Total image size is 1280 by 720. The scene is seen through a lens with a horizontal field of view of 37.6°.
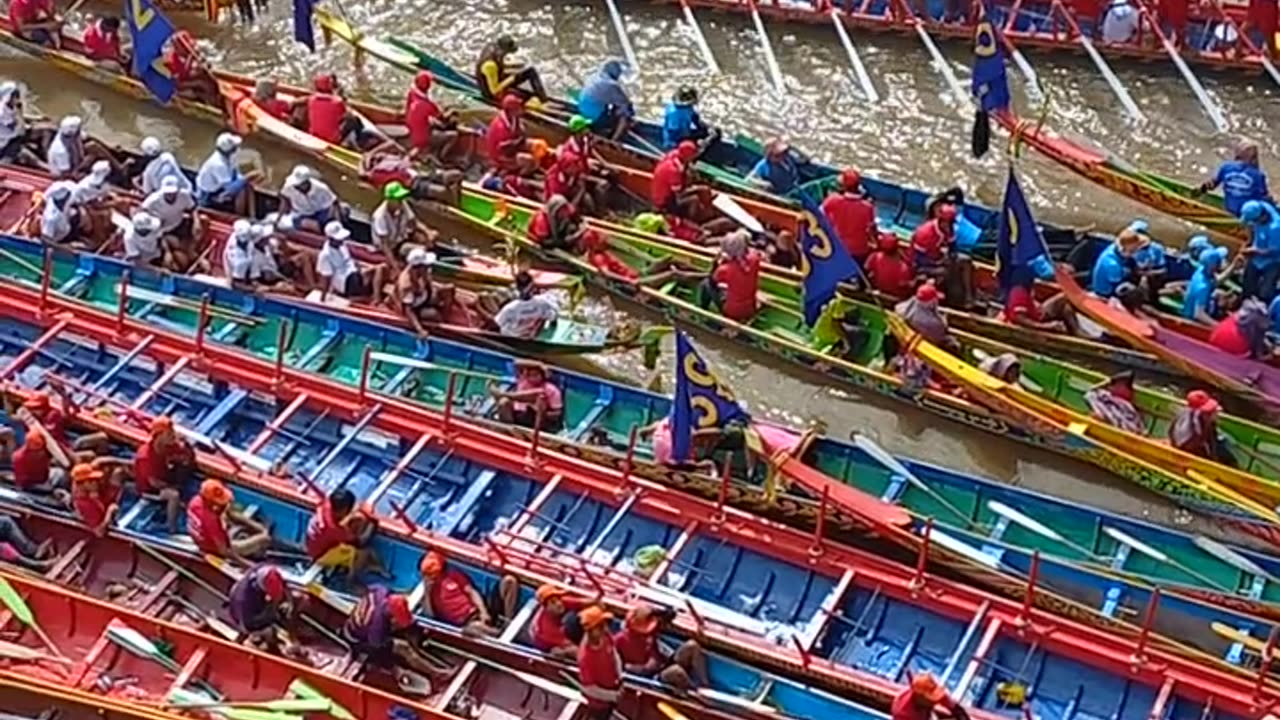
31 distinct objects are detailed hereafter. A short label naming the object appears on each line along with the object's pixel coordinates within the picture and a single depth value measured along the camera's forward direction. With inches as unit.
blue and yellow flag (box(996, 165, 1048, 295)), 797.9
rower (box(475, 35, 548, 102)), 1013.8
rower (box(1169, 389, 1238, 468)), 743.1
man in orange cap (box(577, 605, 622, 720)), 619.2
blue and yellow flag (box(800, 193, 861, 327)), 790.5
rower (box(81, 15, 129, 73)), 1071.0
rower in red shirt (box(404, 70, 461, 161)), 973.2
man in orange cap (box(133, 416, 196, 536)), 712.4
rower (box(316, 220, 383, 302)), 844.0
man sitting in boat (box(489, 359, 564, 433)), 761.0
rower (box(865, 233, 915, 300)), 843.4
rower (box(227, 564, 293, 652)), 658.2
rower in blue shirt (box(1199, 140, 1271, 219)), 885.2
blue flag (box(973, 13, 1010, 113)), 910.4
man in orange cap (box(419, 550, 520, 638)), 661.3
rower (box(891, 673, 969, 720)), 590.2
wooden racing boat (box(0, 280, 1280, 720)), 643.5
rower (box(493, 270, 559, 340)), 817.5
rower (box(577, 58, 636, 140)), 969.5
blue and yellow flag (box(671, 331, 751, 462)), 685.9
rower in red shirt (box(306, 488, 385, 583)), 681.6
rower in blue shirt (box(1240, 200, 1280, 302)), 834.2
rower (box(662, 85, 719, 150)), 959.0
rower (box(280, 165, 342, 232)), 876.6
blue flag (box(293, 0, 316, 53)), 1071.6
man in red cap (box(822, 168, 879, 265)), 854.5
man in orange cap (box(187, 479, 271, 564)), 679.1
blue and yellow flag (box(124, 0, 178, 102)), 989.2
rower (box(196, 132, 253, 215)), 912.3
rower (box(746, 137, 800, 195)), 919.0
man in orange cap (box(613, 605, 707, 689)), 629.9
